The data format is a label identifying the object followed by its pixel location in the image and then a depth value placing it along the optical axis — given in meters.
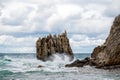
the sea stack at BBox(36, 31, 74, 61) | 89.44
